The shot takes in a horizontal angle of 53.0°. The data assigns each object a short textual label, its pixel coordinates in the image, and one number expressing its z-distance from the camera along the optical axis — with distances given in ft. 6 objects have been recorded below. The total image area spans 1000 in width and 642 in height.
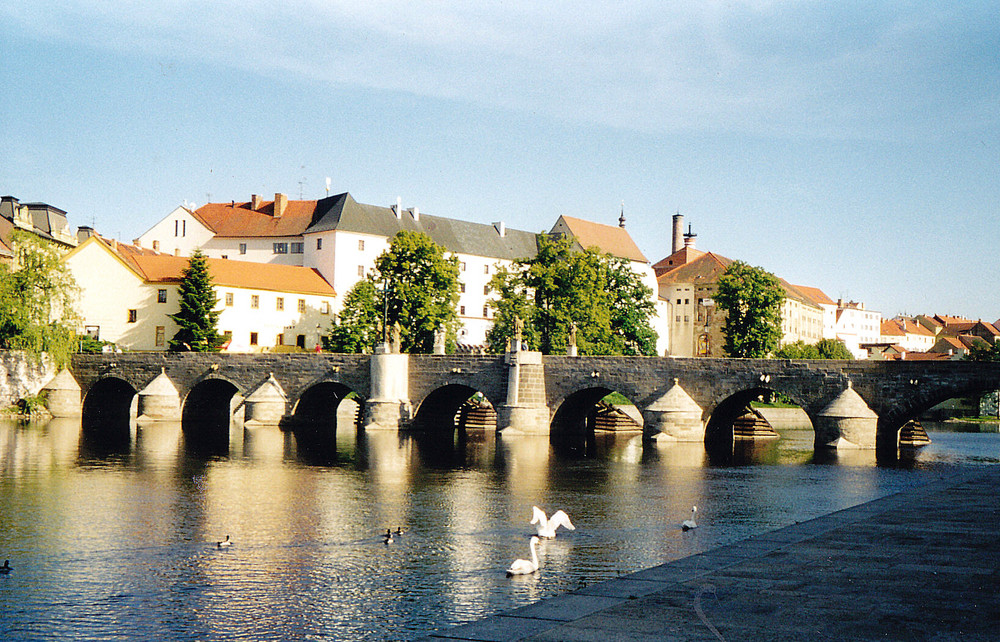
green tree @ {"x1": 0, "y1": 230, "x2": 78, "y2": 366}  212.84
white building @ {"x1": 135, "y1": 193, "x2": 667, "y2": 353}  319.06
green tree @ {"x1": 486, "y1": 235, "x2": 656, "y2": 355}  250.78
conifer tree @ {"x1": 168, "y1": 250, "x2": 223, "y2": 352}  252.42
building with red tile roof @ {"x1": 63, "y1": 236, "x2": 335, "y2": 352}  266.98
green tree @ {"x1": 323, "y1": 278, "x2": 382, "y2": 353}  260.42
